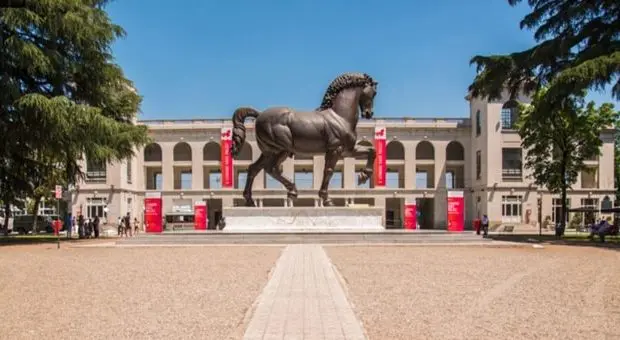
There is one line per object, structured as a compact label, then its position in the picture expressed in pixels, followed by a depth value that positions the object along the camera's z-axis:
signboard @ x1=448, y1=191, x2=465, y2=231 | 31.41
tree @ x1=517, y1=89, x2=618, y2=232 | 35.00
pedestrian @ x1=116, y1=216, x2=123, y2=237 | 41.34
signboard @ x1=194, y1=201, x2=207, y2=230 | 38.66
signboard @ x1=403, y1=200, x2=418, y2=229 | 38.31
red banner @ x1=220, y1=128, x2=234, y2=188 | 56.47
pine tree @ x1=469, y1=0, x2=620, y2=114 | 21.92
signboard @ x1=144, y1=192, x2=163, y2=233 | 34.06
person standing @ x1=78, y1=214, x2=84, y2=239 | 34.97
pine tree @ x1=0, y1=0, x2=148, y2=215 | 23.08
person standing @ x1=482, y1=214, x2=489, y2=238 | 37.91
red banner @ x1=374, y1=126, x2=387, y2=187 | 55.62
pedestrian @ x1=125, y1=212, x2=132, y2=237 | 40.81
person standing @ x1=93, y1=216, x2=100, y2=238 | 36.03
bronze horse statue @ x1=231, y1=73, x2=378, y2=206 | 20.72
